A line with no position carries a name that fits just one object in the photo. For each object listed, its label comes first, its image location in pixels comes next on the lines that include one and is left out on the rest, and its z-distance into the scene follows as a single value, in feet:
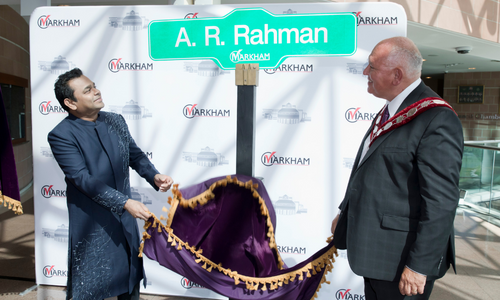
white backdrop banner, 8.45
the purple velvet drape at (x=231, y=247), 5.67
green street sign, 8.12
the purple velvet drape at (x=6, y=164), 6.81
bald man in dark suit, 3.77
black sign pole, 5.55
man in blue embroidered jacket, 5.50
